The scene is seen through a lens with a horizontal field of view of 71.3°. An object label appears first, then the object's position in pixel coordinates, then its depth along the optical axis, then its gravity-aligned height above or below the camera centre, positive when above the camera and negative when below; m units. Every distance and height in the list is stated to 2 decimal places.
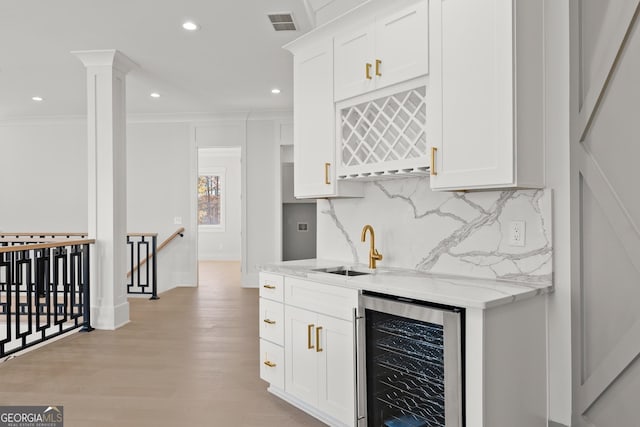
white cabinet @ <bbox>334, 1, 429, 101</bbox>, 2.36 +0.93
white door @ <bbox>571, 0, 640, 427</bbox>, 1.90 +0.01
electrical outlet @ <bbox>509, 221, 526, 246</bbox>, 2.23 -0.10
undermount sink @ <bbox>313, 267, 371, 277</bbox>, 2.89 -0.37
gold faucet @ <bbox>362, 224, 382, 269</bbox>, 2.75 -0.25
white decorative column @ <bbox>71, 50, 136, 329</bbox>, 4.56 +0.36
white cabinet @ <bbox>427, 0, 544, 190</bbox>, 1.99 +0.56
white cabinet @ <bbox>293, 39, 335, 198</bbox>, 2.92 +0.62
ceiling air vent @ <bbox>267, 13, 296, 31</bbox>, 3.68 +1.64
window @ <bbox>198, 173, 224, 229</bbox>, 11.38 +0.37
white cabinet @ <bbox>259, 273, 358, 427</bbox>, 2.30 -0.76
